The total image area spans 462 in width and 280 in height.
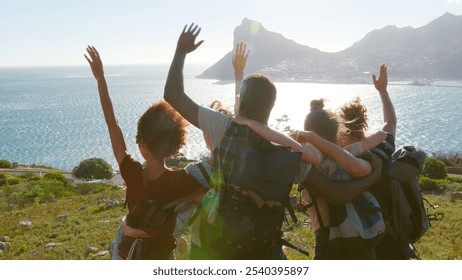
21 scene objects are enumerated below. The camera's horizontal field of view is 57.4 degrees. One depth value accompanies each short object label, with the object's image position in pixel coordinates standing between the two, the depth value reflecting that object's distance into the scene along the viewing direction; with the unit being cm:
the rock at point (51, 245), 1198
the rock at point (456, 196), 1831
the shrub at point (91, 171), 4391
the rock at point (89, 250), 1080
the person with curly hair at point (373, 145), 306
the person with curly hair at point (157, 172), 261
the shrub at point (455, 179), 2843
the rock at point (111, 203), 1900
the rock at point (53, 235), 1392
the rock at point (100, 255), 958
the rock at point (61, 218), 1665
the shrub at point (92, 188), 3210
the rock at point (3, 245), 1297
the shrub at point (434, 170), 2906
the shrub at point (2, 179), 3635
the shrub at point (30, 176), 3774
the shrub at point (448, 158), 4353
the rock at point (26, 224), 1611
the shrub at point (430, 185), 2428
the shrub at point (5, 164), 5172
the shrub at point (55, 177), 3797
